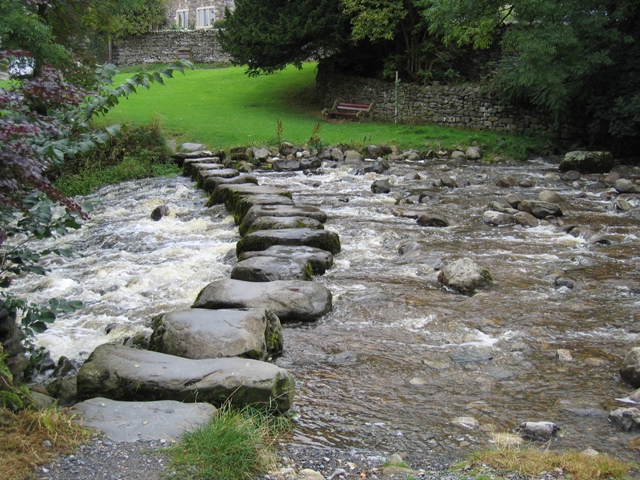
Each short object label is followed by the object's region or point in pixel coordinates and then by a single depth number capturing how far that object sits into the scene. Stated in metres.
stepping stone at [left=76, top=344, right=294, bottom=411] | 4.79
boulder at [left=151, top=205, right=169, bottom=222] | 12.69
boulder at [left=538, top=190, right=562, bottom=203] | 13.76
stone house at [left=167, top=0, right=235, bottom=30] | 46.41
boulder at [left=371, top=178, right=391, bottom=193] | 15.45
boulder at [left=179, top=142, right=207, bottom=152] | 19.55
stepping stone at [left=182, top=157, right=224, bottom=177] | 17.40
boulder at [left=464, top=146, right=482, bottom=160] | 20.83
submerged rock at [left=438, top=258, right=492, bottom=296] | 8.09
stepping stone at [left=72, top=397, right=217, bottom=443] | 4.10
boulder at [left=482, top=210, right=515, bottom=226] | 12.12
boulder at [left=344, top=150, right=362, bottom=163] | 20.03
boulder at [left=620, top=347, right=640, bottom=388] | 5.53
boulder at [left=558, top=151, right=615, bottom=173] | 18.31
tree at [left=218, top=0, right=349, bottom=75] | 25.02
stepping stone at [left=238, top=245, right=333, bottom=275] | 8.89
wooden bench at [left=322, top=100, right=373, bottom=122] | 26.56
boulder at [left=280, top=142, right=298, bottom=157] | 20.28
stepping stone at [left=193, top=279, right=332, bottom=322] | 7.05
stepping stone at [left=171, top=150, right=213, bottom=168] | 18.64
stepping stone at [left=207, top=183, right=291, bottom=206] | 12.94
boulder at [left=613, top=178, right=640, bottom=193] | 15.08
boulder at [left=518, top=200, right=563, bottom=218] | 12.52
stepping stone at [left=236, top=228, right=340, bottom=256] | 9.58
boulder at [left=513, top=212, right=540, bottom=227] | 11.95
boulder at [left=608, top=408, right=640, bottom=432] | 4.77
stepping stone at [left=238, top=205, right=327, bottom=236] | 10.91
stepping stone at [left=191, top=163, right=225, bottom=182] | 16.48
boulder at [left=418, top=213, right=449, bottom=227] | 12.02
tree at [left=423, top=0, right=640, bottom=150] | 18.50
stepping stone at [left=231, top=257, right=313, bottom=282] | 8.23
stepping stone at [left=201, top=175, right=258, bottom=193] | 14.38
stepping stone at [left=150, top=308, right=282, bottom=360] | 5.79
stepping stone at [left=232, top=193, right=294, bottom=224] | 11.86
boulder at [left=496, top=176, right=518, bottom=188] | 16.27
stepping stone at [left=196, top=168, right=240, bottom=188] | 15.43
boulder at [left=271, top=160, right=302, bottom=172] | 18.98
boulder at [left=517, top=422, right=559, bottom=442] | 4.64
